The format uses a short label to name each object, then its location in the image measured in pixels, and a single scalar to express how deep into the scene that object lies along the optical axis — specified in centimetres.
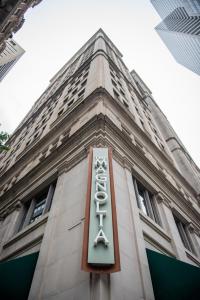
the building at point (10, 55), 7394
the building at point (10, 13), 1426
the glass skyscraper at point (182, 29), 9644
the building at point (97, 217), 651
